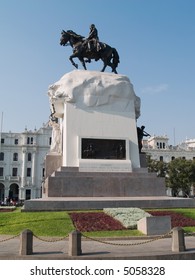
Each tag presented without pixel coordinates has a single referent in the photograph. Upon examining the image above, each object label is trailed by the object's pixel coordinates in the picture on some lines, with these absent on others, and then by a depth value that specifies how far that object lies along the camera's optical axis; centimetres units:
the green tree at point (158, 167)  5722
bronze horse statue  2242
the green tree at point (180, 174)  5509
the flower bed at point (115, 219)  1311
